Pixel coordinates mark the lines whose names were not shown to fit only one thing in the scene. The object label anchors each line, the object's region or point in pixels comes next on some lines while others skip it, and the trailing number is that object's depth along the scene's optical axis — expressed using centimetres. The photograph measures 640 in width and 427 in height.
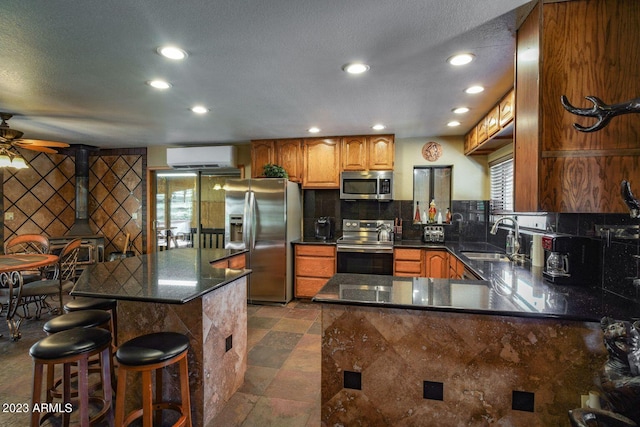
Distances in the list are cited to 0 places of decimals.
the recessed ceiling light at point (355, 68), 210
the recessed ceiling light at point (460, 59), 198
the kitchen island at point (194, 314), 176
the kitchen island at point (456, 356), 141
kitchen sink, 323
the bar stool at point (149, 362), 147
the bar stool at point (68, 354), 147
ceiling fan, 314
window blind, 349
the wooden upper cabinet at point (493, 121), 280
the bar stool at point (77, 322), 183
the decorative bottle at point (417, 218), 437
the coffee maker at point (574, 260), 185
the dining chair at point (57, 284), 323
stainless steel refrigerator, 413
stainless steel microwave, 415
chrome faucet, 276
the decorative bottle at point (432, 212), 429
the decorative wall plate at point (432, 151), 425
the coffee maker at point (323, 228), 446
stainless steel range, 392
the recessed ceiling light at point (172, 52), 190
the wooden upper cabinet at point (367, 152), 413
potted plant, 421
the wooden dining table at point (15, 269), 297
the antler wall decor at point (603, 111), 111
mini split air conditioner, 473
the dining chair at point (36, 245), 371
